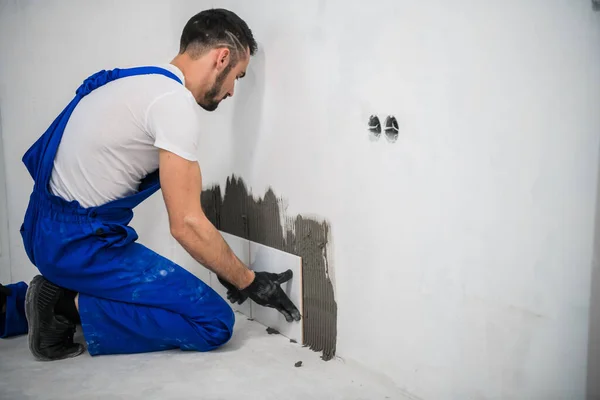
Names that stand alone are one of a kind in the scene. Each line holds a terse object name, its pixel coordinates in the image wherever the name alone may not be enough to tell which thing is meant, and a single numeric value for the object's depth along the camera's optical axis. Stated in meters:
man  1.80
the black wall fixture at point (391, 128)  1.56
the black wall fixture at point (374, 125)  1.61
